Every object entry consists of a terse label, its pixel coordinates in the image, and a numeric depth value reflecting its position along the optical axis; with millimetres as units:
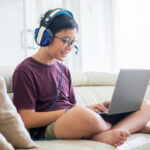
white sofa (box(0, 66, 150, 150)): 1156
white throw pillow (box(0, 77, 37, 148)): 1059
